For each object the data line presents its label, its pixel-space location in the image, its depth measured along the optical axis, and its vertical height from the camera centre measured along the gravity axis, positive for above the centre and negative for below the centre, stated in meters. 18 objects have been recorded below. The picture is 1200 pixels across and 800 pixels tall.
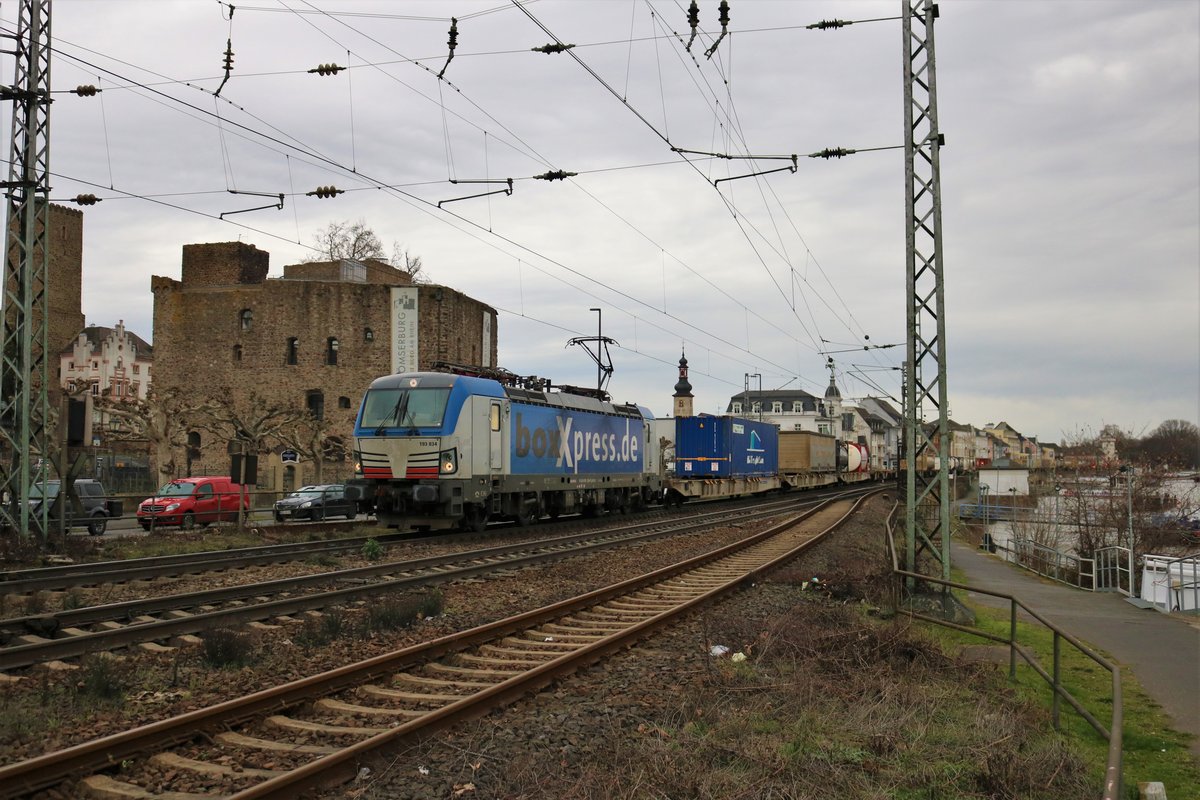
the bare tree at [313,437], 37.94 +0.25
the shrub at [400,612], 9.91 -1.91
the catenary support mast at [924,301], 12.70 +1.99
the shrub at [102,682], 6.98 -1.86
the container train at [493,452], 19.14 -0.21
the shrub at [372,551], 16.08 -1.92
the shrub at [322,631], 9.09 -1.93
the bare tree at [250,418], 34.41 +1.15
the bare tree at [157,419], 32.47 +0.92
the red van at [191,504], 24.78 -1.68
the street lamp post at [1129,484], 23.49 -1.14
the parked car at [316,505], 29.42 -1.98
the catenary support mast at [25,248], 16.34 +3.58
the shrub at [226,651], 8.16 -1.87
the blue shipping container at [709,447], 38.38 -0.19
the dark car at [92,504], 23.12 -1.64
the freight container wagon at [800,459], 52.47 -0.97
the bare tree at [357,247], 67.12 +14.41
